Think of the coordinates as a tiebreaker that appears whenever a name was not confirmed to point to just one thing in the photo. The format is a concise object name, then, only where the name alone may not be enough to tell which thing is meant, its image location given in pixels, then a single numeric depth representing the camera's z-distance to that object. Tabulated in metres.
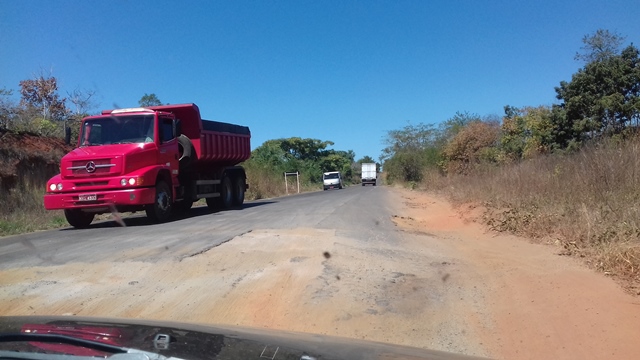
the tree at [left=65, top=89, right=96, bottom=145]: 24.31
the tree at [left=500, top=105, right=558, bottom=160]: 21.38
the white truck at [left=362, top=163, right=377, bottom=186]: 67.75
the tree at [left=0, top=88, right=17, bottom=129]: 20.58
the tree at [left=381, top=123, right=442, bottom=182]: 44.12
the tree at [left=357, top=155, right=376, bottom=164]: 124.19
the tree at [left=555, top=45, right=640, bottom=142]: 18.50
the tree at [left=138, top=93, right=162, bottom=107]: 28.53
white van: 54.62
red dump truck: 12.42
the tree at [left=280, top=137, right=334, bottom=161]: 80.31
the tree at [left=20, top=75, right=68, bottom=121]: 27.58
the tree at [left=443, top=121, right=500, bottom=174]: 32.19
